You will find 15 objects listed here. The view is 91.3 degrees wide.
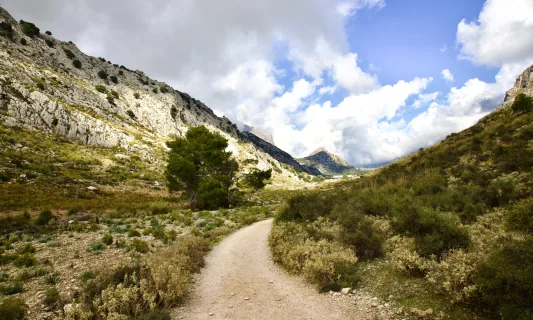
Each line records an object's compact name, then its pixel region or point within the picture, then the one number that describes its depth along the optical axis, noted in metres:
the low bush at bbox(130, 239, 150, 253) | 14.71
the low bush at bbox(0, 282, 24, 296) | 9.37
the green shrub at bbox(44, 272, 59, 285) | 10.17
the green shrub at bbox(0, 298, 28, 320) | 7.38
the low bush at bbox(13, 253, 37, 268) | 11.94
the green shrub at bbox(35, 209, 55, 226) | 19.30
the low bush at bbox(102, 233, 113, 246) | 15.86
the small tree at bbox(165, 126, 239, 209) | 34.56
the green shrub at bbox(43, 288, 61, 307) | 8.57
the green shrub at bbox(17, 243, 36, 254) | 13.66
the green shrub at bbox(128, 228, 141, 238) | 18.04
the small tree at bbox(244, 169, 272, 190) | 38.78
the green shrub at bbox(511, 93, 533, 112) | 34.94
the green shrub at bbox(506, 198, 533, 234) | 9.58
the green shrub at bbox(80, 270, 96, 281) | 10.61
